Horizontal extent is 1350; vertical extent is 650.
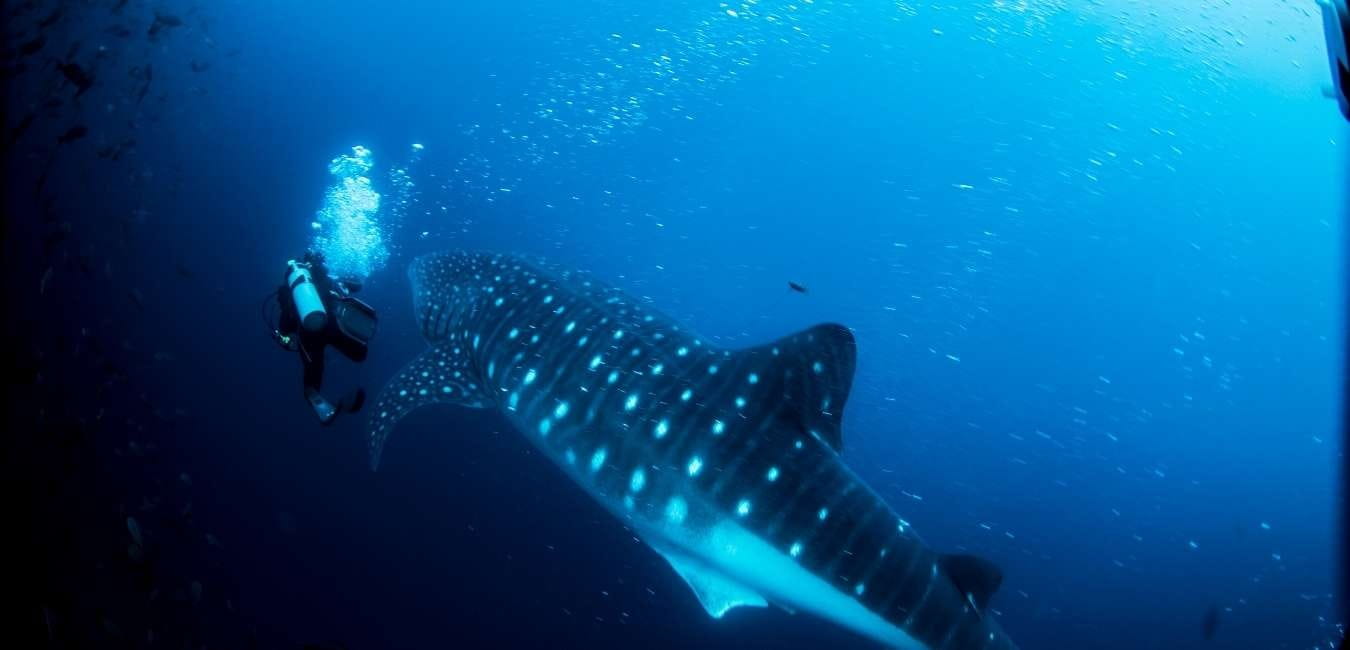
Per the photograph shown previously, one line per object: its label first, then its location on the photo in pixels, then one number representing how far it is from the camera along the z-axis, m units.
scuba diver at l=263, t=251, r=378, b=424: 5.21
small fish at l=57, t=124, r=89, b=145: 6.43
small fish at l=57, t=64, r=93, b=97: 6.01
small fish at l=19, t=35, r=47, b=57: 6.82
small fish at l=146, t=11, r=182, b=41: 8.09
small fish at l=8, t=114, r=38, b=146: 6.60
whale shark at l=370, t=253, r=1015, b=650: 3.68
